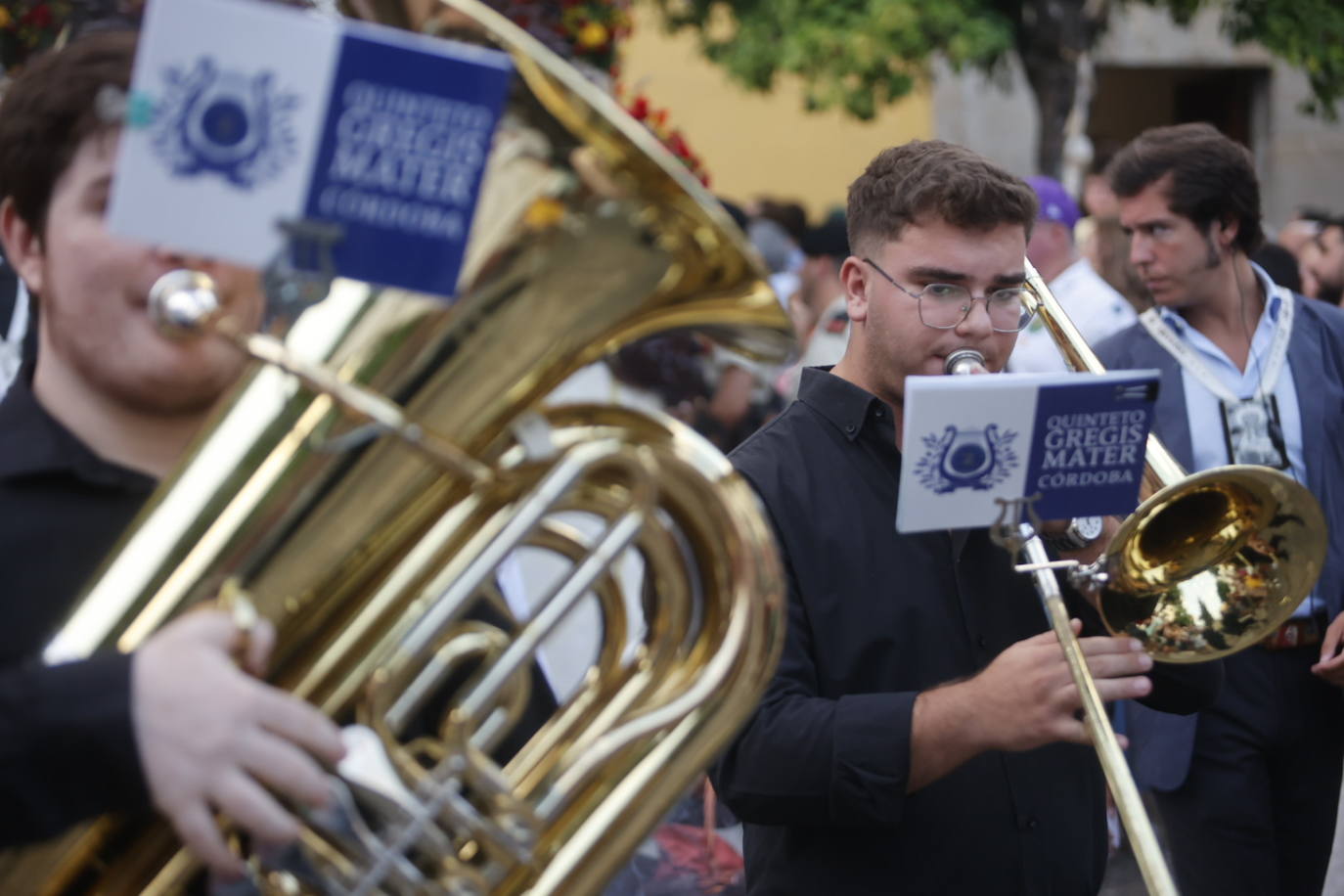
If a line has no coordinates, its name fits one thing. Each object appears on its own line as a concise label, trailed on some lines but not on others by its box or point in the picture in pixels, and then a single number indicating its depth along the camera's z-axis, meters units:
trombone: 2.40
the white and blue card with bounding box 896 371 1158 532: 1.97
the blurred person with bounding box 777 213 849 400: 6.15
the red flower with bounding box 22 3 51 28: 4.30
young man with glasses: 2.18
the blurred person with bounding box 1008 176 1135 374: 5.19
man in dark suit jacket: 3.52
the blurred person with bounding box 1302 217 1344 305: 7.43
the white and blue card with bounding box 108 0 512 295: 1.32
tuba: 1.42
